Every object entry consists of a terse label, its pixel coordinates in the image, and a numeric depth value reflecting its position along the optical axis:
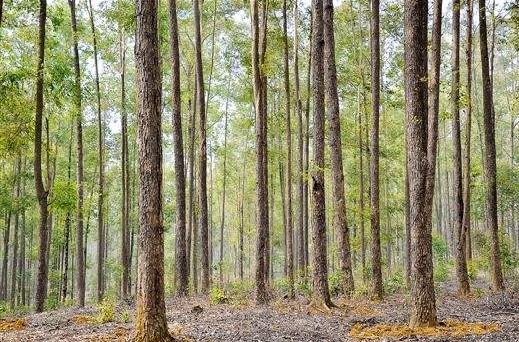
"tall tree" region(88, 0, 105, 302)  18.66
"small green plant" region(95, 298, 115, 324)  10.76
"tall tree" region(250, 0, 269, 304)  12.55
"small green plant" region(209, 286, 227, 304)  14.25
